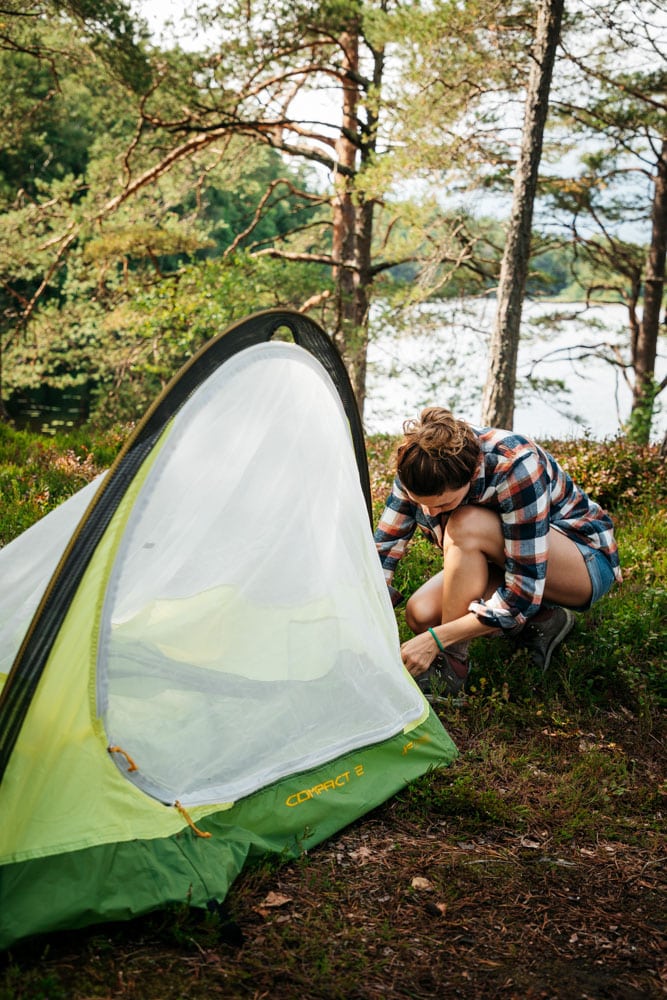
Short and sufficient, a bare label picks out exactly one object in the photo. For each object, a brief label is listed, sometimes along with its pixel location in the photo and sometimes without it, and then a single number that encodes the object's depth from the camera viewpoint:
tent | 1.88
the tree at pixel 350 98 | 7.96
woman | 2.80
